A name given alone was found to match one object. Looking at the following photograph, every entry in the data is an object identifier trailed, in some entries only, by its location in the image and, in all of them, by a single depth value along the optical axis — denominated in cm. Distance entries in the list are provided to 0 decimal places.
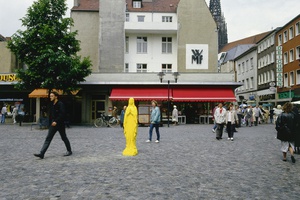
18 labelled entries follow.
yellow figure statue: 981
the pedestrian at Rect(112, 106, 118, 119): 2867
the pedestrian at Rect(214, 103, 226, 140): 1482
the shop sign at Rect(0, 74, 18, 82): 3070
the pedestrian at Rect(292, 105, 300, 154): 970
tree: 2362
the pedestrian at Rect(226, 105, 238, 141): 1506
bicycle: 2579
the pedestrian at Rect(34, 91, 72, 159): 926
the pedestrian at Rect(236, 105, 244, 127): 2601
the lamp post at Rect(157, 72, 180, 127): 2595
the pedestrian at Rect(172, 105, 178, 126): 2811
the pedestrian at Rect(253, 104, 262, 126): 2873
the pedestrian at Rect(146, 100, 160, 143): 1379
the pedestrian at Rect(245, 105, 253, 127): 2772
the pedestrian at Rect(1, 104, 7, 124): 3020
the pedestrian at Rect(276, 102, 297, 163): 896
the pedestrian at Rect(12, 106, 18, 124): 3035
